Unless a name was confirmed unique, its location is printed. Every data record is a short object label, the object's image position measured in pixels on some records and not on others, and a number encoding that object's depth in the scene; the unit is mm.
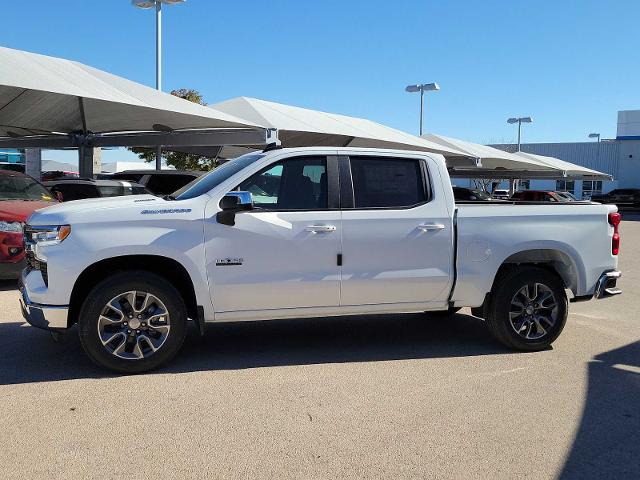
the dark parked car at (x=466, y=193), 21412
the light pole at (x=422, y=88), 36966
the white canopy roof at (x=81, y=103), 12680
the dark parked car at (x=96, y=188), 13797
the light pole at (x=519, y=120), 49700
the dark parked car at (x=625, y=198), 44062
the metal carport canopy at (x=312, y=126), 17984
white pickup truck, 4918
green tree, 38656
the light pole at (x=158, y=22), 20953
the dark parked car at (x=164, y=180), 18062
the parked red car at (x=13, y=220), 8258
